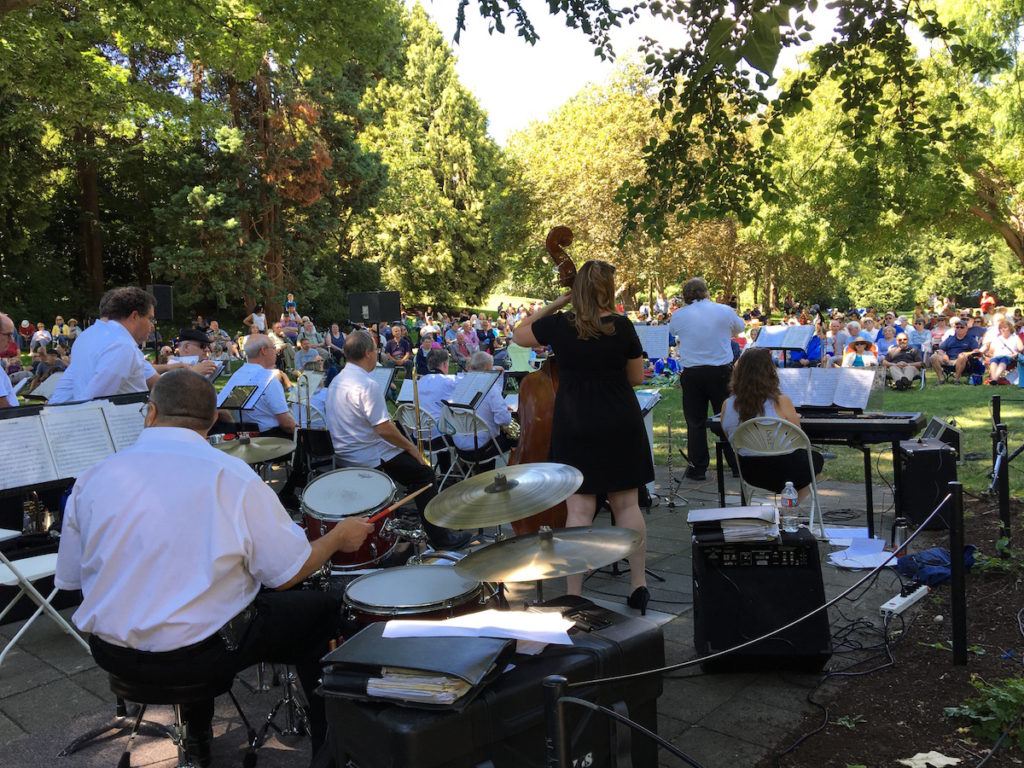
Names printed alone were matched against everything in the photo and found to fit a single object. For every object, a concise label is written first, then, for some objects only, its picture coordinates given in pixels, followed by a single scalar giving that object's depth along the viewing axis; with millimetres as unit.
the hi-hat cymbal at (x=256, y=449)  5316
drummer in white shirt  2549
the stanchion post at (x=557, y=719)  1805
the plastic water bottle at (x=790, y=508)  3881
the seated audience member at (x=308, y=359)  17750
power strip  3986
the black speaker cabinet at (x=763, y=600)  3645
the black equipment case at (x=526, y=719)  2135
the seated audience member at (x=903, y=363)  14461
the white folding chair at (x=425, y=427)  7488
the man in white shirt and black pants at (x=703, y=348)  7230
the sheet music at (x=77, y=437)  4688
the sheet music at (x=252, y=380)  6949
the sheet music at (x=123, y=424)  4891
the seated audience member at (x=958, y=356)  14992
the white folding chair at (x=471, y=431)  6805
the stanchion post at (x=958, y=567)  3381
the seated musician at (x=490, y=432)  6926
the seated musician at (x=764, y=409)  5586
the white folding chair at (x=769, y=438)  5359
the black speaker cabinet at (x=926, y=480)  5660
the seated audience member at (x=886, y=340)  16453
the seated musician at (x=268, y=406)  7145
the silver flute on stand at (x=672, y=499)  6978
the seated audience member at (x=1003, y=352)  13828
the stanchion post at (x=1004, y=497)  4859
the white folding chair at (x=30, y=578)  3857
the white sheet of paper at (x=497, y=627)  2404
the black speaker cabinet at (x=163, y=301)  13117
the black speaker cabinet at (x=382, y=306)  12719
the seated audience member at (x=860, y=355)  15016
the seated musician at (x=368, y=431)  5648
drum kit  2844
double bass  4762
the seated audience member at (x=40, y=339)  22642
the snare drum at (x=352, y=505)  4012
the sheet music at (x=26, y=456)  4504
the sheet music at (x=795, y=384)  6215
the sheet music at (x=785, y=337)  12102
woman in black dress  4098
